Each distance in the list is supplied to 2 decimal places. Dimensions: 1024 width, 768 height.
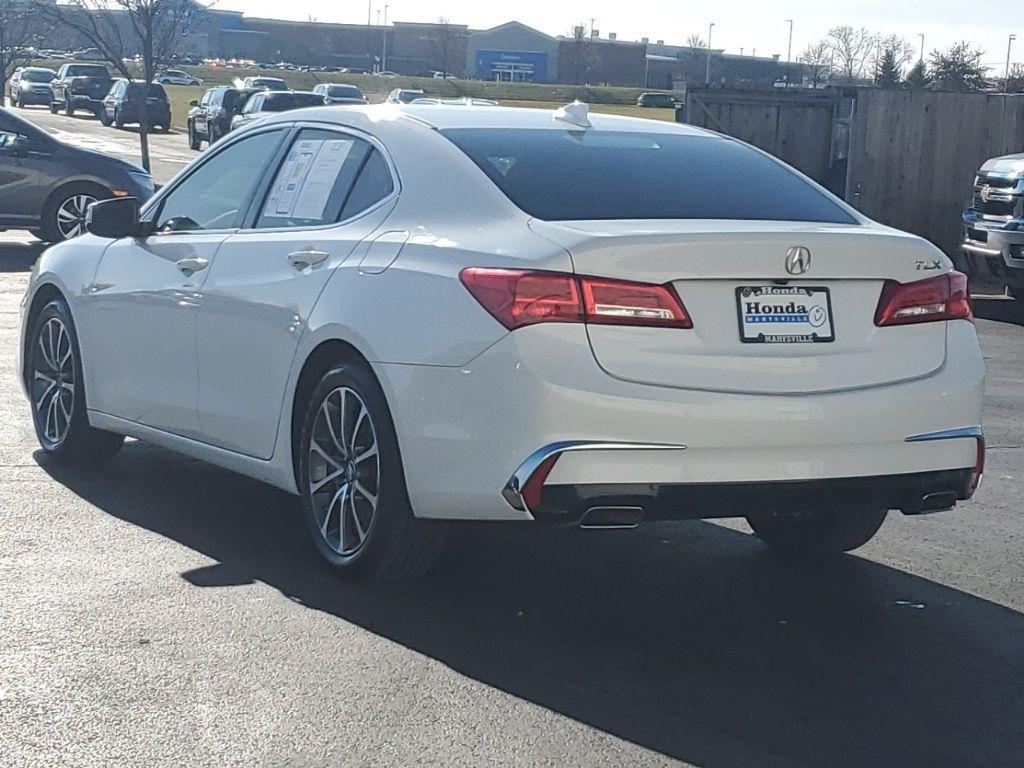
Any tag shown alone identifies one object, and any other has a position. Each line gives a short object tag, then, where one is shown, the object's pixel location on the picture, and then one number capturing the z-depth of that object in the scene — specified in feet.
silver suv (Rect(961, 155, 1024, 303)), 53.11
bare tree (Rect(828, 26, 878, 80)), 444.96
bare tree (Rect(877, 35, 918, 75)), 380.89
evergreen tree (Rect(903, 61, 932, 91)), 261.69
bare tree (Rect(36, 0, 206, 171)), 101.19
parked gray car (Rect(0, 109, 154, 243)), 61.26
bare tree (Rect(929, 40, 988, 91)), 237.25
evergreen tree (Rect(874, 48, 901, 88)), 327.98
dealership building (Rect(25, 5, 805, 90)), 462.60
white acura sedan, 16.69
